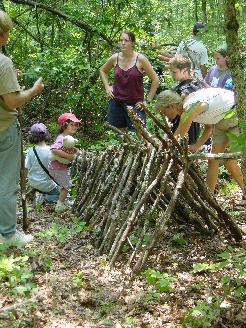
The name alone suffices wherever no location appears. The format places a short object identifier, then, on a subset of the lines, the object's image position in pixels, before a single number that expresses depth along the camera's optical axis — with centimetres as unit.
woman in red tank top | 642
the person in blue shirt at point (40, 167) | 608
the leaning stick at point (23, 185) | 476
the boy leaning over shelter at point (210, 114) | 458
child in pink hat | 599
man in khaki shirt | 396
